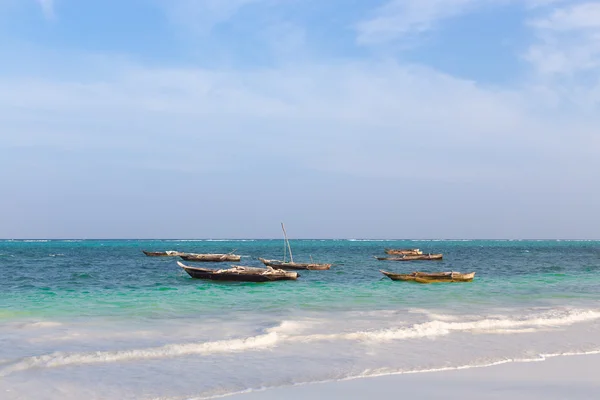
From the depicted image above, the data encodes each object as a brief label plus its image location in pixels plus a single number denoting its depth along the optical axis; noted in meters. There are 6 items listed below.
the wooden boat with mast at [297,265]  40.41
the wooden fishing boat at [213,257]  57.16
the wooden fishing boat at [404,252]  67.67
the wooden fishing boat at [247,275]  30.09
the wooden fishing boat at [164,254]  72.38
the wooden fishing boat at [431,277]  30.67
